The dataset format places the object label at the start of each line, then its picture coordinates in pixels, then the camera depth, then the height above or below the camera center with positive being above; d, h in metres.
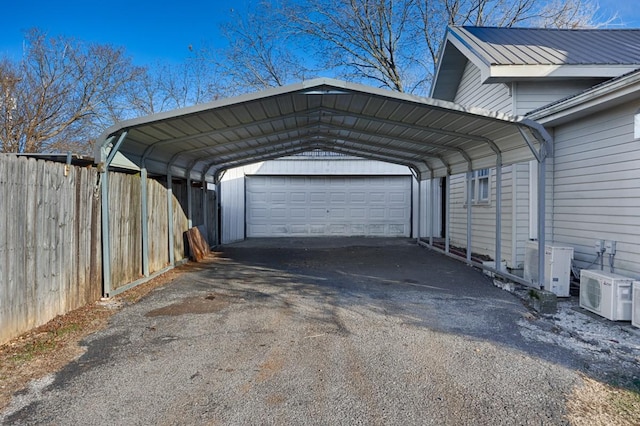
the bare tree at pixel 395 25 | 16.95 +8.02
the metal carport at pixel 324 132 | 5.42 +1.36
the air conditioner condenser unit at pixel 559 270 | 5.78 -0.90
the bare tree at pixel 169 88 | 21.23 +6.68
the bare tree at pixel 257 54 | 18.62 +7.35
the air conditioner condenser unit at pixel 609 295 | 4.62 -1.04
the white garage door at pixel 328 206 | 14.71 +0.05
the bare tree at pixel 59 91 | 16.34 +5.21
